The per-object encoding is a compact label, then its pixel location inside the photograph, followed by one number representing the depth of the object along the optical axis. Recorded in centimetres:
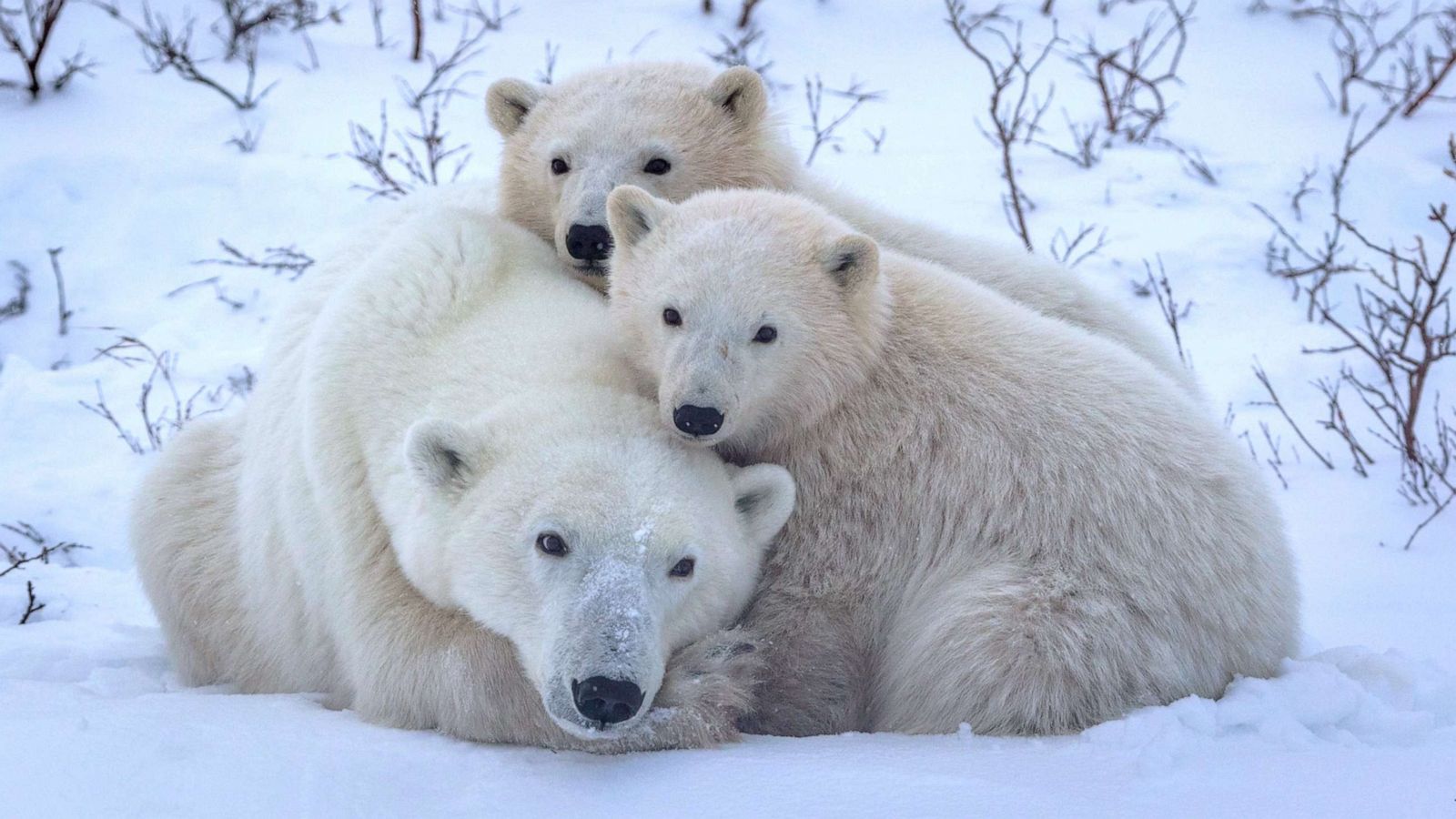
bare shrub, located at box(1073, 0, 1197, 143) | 1798
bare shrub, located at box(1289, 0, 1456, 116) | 1820
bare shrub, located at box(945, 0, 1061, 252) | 1552
